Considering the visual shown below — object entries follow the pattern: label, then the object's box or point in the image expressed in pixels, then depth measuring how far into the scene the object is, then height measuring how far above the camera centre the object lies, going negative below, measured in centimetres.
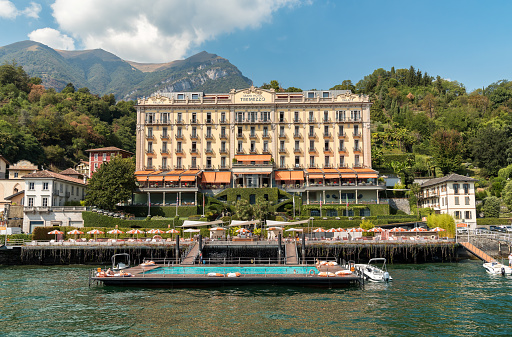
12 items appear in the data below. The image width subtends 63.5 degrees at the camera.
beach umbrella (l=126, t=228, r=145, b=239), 5809 -317
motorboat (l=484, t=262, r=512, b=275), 4318 -639
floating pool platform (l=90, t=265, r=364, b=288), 3694 -634
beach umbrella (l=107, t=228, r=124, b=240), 5659 -308
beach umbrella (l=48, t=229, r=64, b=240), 5712 -309
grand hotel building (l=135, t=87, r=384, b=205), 9050 +1701
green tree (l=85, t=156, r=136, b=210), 7038 +417
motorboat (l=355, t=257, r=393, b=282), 3986 -642
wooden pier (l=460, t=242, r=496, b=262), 5018 -551
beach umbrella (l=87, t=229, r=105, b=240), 5672 -308
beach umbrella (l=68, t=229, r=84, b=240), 5822 -316
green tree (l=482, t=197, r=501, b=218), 7369 +14
